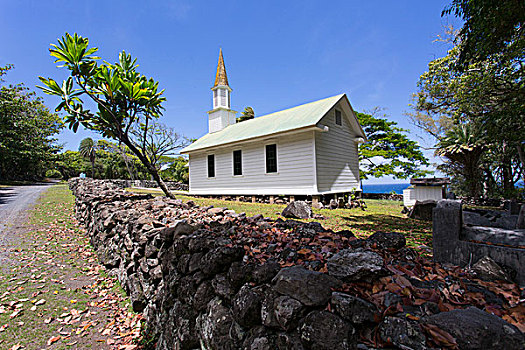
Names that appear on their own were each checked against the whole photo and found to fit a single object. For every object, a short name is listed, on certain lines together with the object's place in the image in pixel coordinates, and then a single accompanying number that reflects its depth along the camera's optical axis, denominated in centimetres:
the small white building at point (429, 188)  914
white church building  1116
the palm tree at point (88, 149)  3578
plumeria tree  661
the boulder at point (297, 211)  683
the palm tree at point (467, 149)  1525
